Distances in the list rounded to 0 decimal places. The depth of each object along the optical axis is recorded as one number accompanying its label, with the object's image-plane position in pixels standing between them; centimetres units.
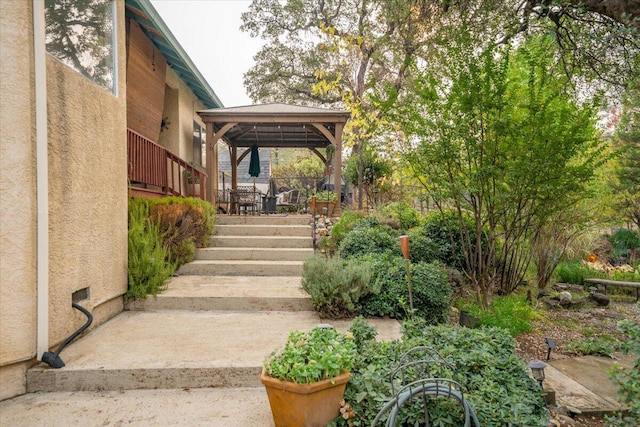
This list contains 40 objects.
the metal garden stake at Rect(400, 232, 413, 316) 275
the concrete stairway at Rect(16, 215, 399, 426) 236
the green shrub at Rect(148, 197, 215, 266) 484
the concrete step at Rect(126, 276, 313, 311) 399
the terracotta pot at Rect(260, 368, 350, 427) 195
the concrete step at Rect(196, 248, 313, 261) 554
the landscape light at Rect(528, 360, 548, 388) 227
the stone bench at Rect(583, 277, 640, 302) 711
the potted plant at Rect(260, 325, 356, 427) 196
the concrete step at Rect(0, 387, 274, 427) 215
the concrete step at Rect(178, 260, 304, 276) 509
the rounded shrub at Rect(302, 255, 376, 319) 377
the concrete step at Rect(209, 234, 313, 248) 593
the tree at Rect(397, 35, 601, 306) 384
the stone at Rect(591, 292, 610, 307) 636
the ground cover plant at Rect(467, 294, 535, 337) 400
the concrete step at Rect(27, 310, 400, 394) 255
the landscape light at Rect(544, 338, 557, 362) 282
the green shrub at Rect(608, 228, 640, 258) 1102
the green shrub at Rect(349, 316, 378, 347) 270
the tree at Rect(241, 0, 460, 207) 1209
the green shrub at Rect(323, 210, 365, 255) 593
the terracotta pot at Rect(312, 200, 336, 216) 812
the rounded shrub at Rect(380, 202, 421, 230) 659
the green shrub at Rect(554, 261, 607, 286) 770
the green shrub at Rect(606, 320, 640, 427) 166
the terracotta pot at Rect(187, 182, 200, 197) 826
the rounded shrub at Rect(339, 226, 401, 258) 513
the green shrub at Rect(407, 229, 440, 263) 529
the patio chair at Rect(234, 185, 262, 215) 934
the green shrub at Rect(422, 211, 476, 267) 545
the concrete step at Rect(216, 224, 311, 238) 636
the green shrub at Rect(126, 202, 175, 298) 402
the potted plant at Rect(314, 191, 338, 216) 812
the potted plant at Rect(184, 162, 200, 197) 794
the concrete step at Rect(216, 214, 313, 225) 688
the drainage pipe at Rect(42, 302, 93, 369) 257
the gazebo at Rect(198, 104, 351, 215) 831
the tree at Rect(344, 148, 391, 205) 878
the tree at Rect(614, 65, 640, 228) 1169
